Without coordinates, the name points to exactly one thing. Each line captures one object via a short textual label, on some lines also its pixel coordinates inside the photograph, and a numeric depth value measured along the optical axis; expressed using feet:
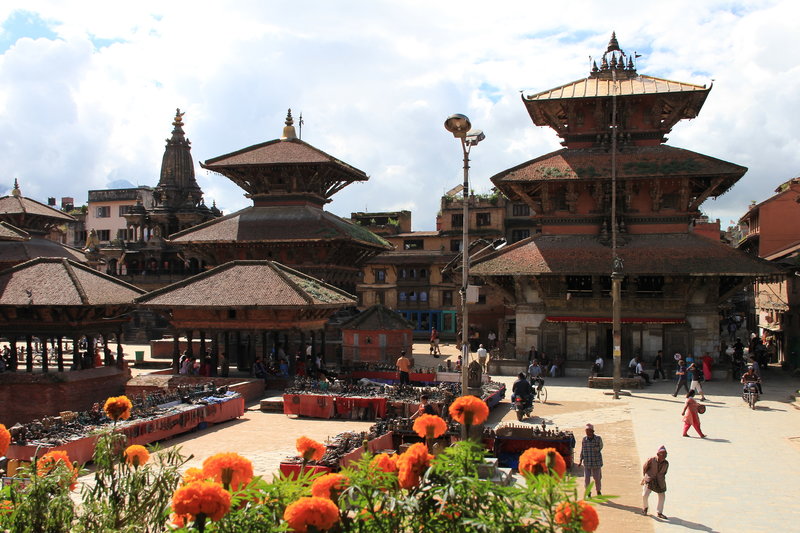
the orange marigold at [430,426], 32.24
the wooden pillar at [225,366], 94.84
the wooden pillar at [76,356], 86.48
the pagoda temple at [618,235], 104.27
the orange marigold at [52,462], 29.19
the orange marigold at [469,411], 32.65
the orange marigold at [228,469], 24.64
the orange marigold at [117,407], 38.06
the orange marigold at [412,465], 25.72
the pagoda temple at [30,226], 159.22
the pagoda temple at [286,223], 133.80
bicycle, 81.56
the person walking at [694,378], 79.20
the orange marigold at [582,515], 21.57
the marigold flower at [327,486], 24.02
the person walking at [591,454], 44.93
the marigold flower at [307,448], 29.73
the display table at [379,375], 93.56
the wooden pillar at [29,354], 90.22
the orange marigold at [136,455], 28.96
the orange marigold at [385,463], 26.73
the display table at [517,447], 52.85
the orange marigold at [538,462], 25.82
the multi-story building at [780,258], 118.52
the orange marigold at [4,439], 29.56
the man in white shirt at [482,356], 102.46
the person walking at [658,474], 41.16
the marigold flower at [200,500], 21.27
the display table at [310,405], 75.36
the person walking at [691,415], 61.52
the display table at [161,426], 53.42
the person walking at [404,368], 85.28
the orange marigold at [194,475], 24.32
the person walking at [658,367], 100.89
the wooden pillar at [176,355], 95.94
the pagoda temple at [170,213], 218.18
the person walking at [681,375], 83.67
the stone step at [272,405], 79.10
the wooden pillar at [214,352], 97.41
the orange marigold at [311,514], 21.59
